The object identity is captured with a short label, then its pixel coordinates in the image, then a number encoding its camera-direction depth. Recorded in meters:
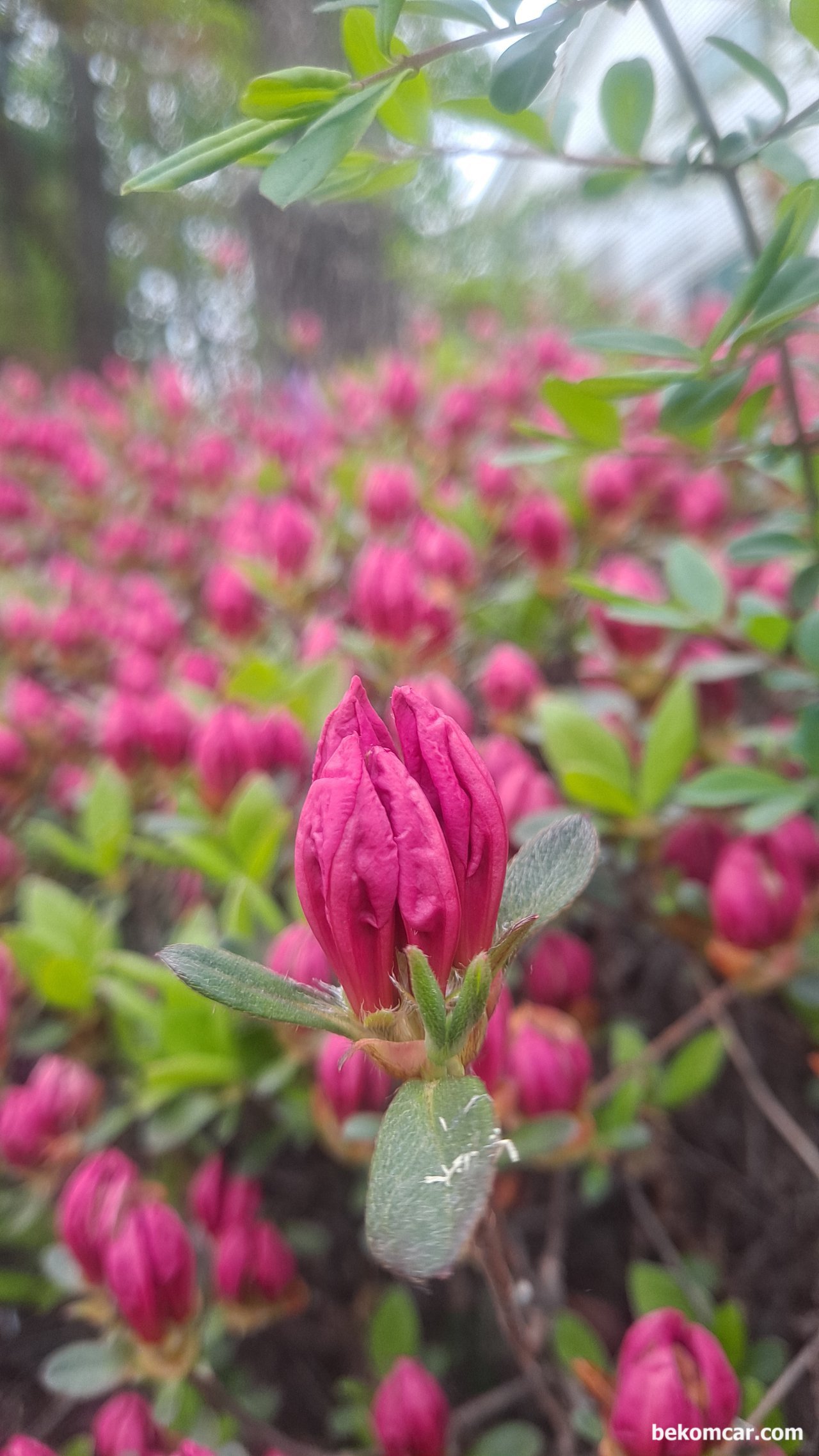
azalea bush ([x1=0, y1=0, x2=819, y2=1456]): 0.09
